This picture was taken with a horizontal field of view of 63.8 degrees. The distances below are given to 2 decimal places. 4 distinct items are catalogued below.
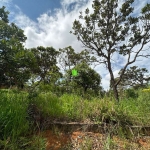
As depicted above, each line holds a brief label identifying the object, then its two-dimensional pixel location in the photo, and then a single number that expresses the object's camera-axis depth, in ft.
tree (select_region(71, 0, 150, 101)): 24.57
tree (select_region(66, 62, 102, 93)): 23.04
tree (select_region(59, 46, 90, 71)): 42.96
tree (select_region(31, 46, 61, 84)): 38.68
